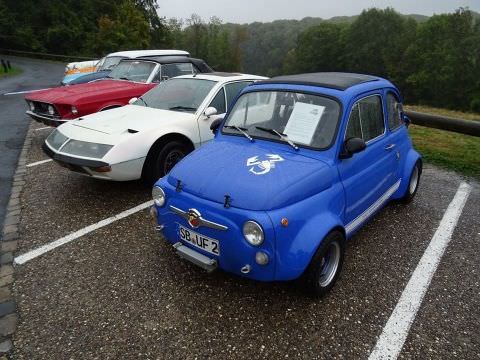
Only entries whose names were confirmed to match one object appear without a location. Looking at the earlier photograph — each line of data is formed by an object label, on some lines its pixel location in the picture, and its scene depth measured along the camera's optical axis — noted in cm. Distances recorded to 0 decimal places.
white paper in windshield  357
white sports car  472
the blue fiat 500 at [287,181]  285
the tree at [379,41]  5306
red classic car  672
